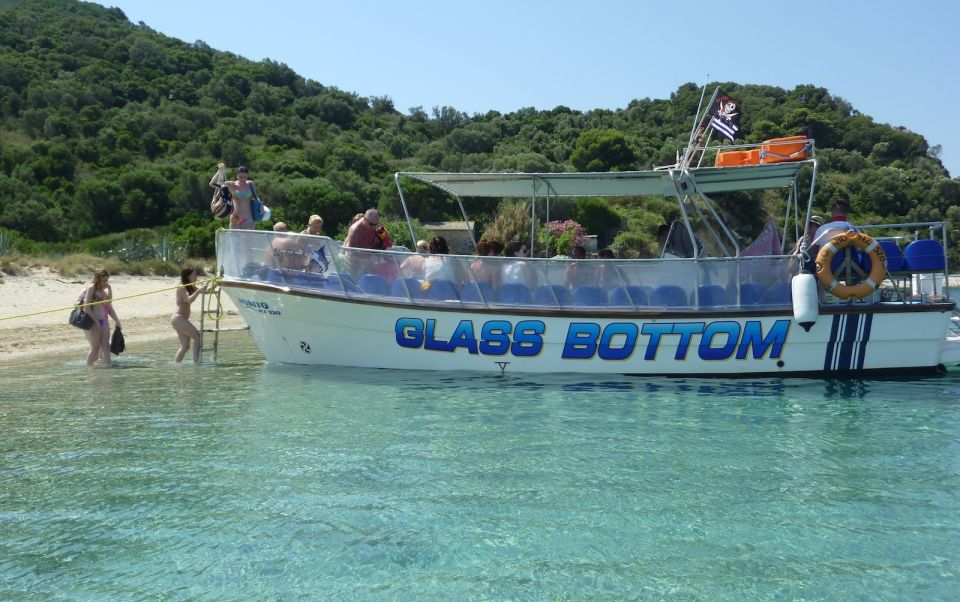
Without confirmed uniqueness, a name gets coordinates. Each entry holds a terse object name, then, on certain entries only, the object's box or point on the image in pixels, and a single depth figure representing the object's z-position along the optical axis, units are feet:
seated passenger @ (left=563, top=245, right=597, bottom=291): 35.12
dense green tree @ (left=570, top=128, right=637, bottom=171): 157.58
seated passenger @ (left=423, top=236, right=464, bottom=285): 35.83
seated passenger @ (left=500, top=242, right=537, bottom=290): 35.40
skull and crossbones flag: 34.86
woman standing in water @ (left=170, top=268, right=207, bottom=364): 40.83
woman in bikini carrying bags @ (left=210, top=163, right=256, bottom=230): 39.58
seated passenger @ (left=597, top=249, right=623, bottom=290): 34.99
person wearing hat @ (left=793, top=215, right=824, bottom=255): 35.01
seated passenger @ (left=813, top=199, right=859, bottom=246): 34.53
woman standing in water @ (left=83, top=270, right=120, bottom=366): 41.06
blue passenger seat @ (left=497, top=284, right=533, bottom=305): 35.37
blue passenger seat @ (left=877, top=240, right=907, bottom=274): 35.24
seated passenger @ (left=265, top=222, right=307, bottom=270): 37.04
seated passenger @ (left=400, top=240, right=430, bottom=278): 36.09
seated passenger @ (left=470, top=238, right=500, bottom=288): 35.65
